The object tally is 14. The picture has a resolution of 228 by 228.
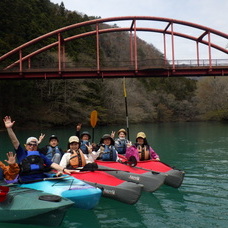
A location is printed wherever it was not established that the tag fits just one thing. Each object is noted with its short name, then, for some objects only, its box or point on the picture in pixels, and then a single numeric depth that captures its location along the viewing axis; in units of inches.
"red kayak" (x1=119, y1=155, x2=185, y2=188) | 250.7
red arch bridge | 822.5
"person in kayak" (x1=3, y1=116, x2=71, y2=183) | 187.8
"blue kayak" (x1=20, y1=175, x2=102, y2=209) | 178.9
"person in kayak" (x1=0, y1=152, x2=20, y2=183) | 184.0
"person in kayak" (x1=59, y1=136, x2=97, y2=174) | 233.3
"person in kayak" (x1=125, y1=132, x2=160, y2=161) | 277.1
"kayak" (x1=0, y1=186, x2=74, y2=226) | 152.7
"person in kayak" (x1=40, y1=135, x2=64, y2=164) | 267.7
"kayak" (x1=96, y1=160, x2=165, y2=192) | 234.5
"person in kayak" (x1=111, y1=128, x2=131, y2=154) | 338.2
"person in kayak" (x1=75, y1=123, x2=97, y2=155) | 302.3
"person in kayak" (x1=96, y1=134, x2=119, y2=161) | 271.9
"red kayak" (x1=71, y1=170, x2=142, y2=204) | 201.9
